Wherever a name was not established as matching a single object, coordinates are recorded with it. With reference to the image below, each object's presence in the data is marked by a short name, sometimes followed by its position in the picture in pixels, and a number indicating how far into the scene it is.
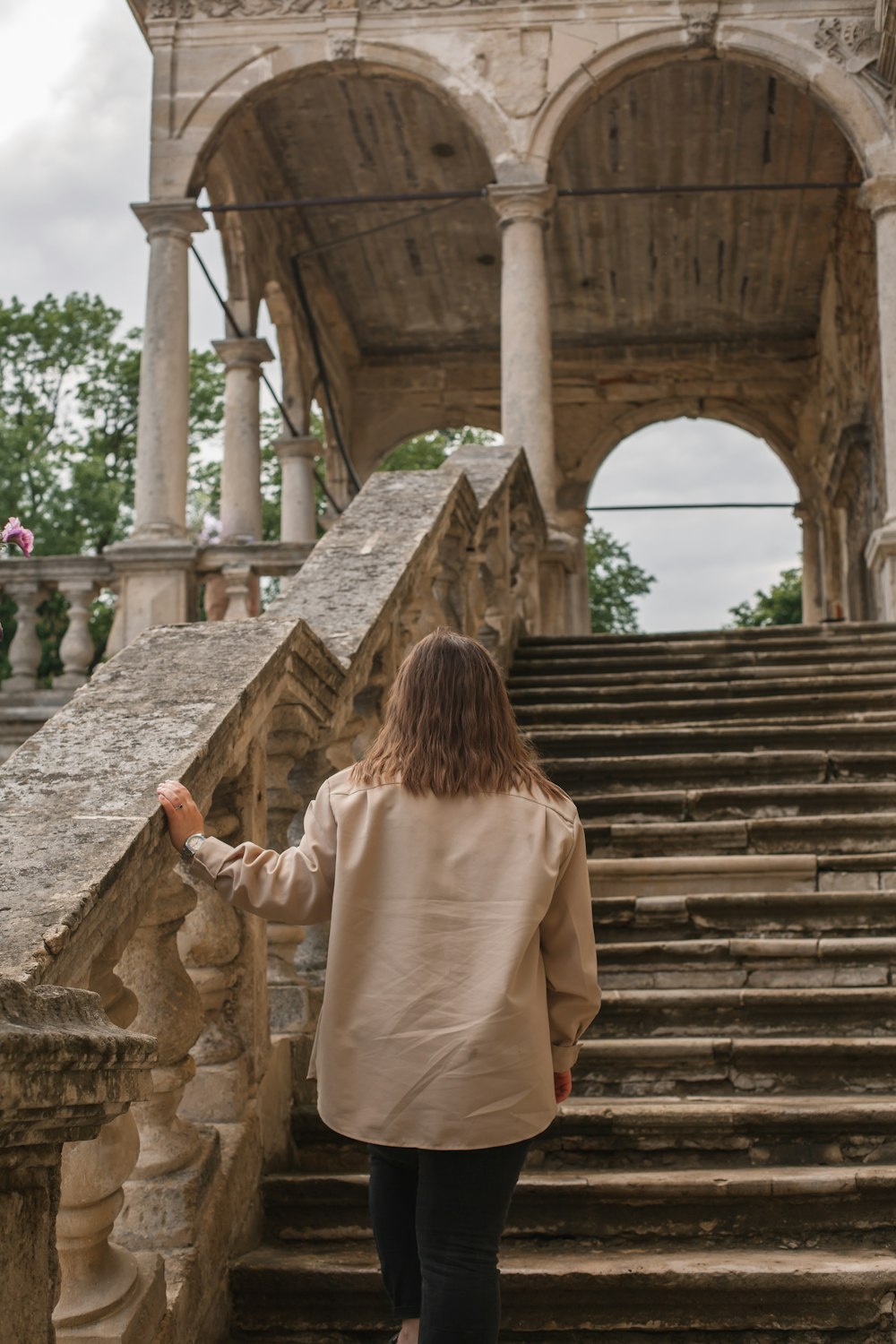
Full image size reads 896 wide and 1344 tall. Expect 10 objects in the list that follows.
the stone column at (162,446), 10.24
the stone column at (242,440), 14.41
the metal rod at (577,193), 11.57
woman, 2.28
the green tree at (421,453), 28.14
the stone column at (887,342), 9.52
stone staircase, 2.98
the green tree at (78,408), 23.58
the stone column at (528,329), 10.30
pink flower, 3.45
